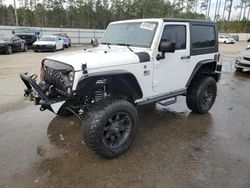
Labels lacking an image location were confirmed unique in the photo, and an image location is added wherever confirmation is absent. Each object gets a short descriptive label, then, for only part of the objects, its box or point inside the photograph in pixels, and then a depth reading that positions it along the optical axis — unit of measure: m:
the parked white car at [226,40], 40.97
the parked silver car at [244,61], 10.50
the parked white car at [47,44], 18.02
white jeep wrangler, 3.18
